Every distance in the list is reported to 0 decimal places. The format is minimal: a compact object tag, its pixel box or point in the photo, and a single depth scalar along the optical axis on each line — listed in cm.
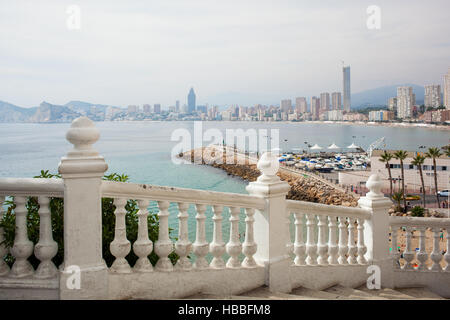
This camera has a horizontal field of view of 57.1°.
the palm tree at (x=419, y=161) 4162
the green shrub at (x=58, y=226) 291
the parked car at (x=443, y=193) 4178
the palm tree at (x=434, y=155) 4006
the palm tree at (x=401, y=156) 4209
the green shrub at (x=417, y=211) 3434
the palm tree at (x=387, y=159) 4225
